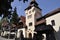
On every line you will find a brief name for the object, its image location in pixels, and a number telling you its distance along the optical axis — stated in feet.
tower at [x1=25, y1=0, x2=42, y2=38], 121.70
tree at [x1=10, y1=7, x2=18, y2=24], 141.18
